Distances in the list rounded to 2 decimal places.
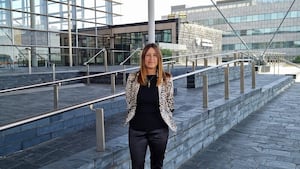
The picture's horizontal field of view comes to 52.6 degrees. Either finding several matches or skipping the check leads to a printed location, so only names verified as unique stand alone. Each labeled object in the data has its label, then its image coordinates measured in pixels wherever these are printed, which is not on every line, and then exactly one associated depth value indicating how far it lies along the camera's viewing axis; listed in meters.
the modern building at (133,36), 21.29
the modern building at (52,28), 15.07
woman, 2.58
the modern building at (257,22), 53.78
